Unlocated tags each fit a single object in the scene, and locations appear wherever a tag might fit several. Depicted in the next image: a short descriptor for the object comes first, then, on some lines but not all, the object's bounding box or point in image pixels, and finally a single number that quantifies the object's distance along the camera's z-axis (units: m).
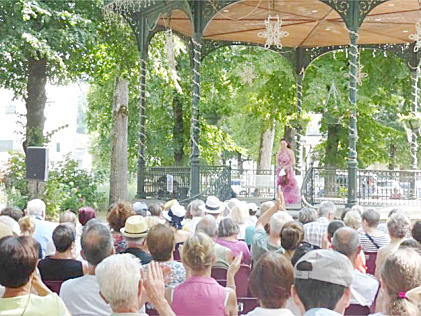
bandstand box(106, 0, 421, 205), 14.33
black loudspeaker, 14.09
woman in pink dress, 14.67
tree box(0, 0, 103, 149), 15.16
